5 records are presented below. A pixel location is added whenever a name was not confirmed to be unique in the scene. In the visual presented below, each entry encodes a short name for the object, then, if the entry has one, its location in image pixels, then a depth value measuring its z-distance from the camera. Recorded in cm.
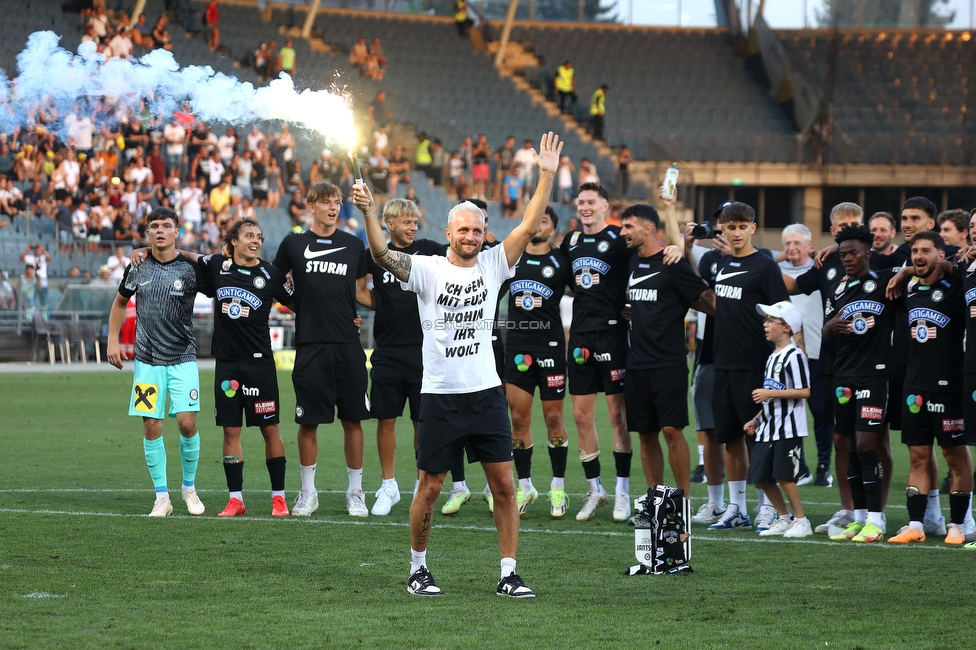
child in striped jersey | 1755
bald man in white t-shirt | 1357
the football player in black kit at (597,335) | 1934
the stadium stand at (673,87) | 7450
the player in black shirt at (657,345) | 1819
